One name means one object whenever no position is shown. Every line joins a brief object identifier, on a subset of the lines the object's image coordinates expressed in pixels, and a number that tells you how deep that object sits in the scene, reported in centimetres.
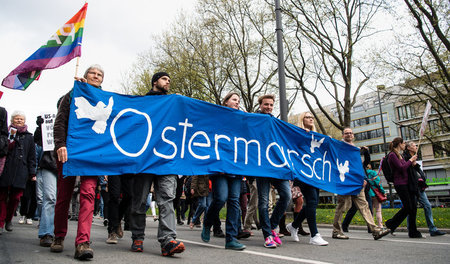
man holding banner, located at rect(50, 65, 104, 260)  355
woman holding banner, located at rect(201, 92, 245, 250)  464
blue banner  410
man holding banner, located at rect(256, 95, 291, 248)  497
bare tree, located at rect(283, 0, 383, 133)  1697
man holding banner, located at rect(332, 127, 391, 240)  626
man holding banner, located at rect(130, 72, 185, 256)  388
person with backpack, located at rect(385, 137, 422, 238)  694
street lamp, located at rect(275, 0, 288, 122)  1023
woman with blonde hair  542
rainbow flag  483
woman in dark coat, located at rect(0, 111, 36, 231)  587
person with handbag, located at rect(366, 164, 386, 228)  823
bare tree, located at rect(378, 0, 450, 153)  1826
